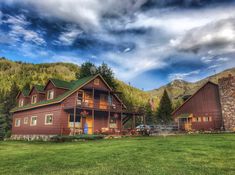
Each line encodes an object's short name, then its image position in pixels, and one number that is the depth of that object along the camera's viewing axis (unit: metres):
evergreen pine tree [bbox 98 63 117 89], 38.34
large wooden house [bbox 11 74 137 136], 20.60
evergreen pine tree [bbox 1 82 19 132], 32.25
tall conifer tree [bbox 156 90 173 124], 42.90
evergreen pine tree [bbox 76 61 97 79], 39.23
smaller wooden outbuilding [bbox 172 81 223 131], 26.42
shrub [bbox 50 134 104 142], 16.25
